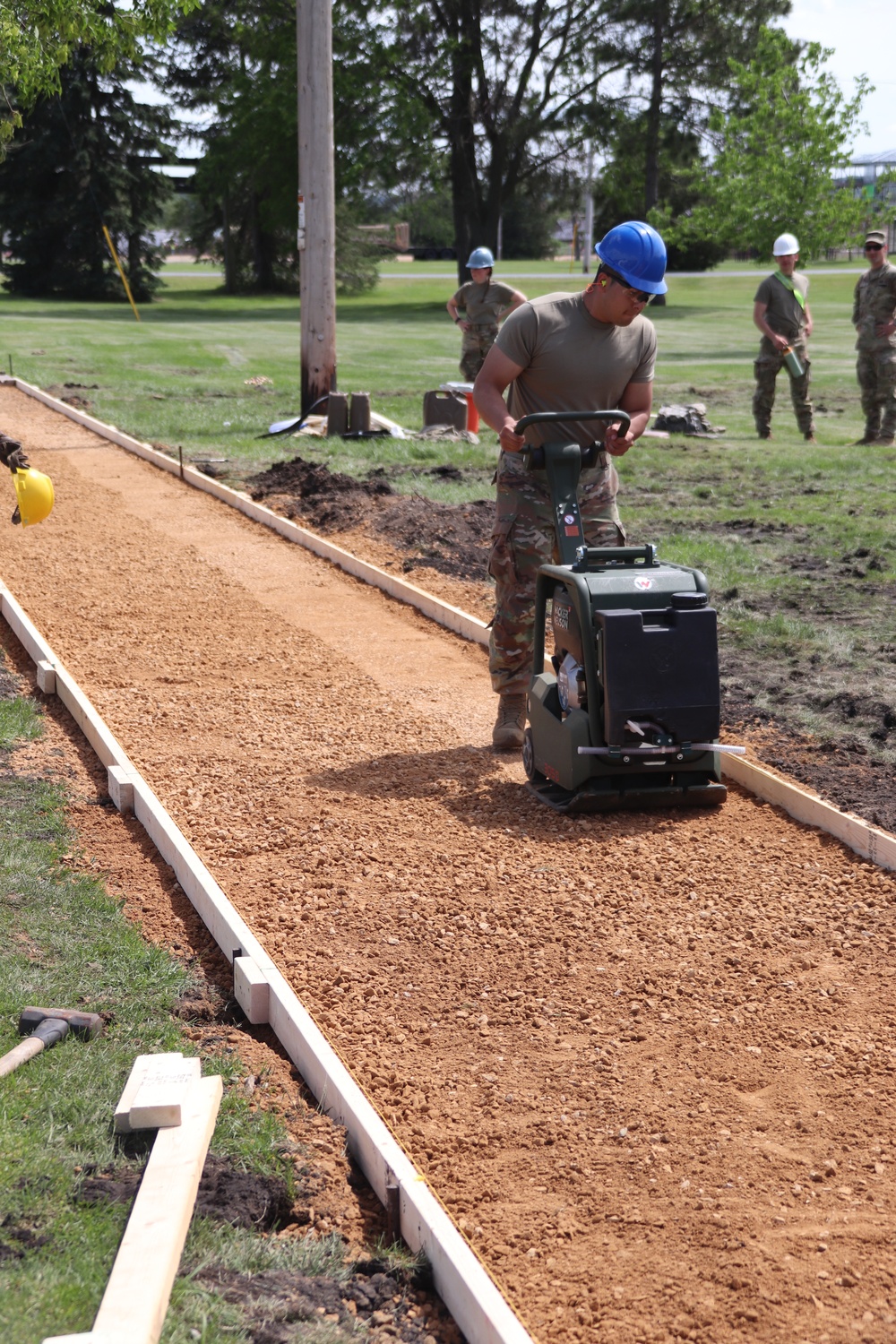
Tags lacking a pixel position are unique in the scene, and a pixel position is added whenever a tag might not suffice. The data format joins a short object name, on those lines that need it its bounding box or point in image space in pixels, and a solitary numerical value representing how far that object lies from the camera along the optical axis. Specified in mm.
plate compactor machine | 5113
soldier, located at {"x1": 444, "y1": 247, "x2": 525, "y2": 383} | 15547
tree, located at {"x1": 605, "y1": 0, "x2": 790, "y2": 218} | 45969
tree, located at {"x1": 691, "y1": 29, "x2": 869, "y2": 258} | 33000
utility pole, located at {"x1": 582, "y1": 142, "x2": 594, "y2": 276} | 49469
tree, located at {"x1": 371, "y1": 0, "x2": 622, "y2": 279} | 43469
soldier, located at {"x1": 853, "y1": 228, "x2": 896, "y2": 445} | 14789
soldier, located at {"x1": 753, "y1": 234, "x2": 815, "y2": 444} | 15109
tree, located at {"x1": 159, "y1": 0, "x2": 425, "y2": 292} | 42406
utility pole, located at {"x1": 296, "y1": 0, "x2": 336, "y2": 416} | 15102
